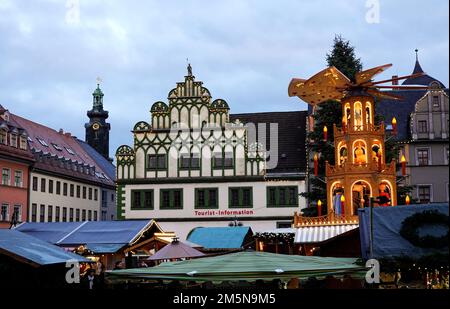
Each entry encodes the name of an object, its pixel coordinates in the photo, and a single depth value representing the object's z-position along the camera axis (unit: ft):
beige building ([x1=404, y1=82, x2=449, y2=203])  124.57
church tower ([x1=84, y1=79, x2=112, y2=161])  279.08
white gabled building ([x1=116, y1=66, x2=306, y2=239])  139.74
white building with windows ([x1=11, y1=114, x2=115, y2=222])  161.38
